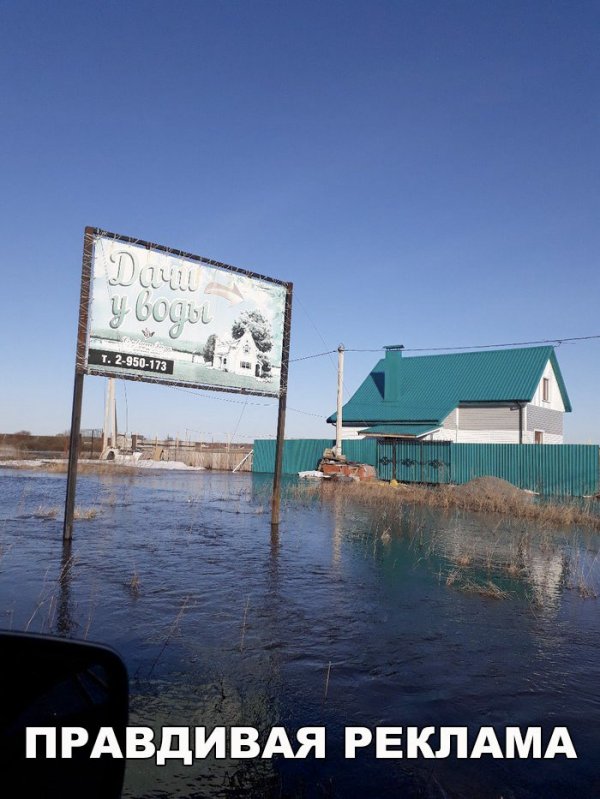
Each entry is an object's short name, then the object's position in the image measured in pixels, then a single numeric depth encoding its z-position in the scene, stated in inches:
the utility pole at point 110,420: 1744.6
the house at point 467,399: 1326.3
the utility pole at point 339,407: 1286.9
